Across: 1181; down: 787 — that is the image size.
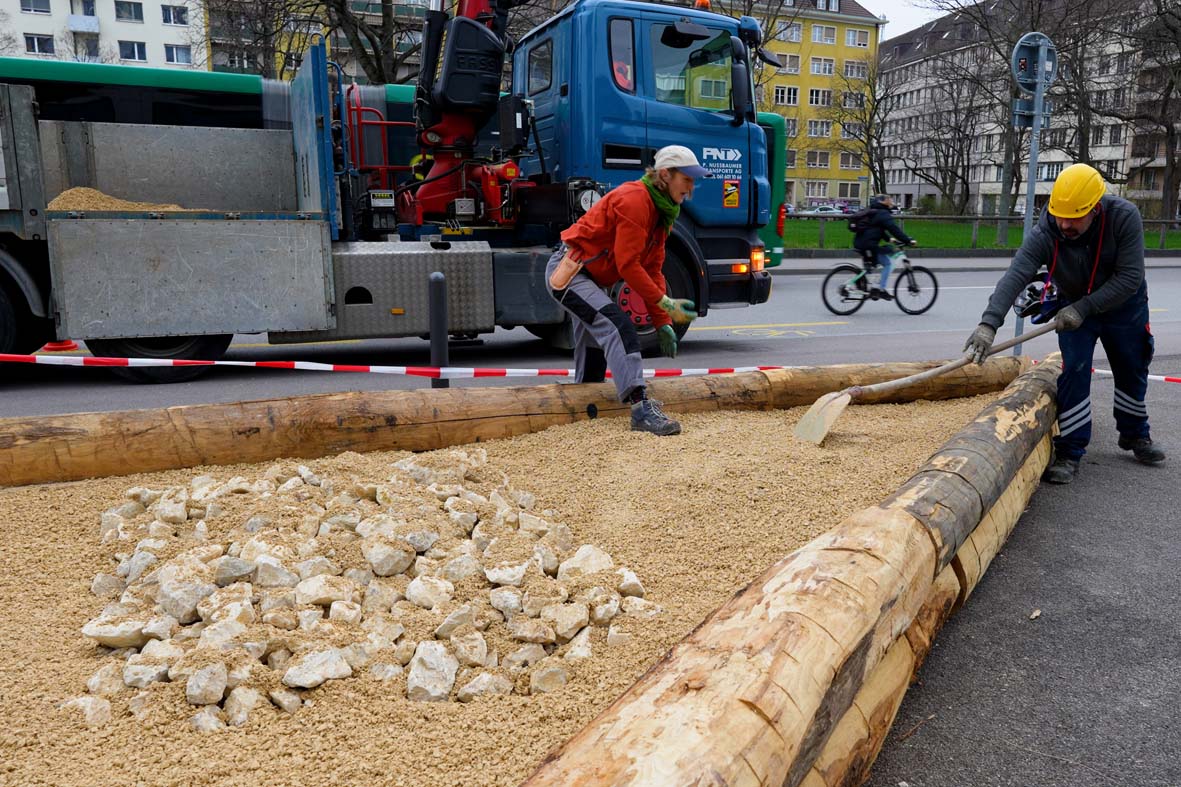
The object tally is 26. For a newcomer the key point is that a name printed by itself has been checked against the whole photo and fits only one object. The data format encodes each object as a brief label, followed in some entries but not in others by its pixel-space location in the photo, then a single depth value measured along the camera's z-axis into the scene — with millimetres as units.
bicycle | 13930
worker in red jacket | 5168
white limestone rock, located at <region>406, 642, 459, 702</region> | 2602
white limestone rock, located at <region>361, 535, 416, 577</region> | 3283
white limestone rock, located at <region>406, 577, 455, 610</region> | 3088
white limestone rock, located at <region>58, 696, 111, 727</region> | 2480
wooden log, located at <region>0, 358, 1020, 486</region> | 4305
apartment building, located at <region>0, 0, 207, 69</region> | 54291
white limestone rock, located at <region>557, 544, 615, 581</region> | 3295
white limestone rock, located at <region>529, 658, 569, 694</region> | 2648
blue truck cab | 8789
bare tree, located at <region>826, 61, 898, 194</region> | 55656
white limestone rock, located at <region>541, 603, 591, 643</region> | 2895
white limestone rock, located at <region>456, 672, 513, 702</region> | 2609
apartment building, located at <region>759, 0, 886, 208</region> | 72312
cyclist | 13570
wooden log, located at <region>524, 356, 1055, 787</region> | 1855
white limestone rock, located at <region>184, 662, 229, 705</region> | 2506
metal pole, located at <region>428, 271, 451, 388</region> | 5922
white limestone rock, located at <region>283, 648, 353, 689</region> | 2588
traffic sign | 9406
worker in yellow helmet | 5191
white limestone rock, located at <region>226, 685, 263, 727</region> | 2465
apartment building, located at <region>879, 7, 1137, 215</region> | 38312
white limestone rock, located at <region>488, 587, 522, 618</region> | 3043
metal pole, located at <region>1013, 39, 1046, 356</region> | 9211
